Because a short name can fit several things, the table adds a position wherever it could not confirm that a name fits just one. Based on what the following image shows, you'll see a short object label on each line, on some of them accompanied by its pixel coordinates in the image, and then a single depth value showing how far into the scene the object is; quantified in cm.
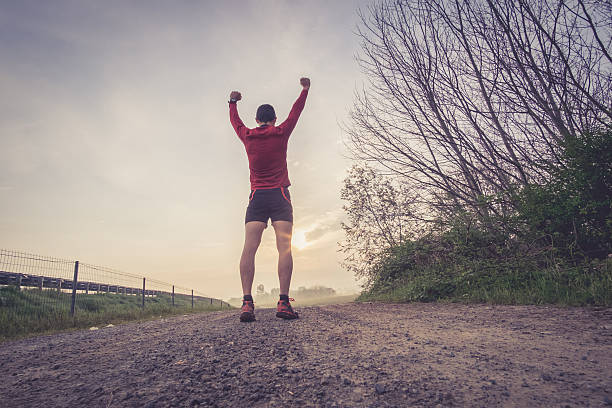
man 338
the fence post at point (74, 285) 775
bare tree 474
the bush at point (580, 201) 374
